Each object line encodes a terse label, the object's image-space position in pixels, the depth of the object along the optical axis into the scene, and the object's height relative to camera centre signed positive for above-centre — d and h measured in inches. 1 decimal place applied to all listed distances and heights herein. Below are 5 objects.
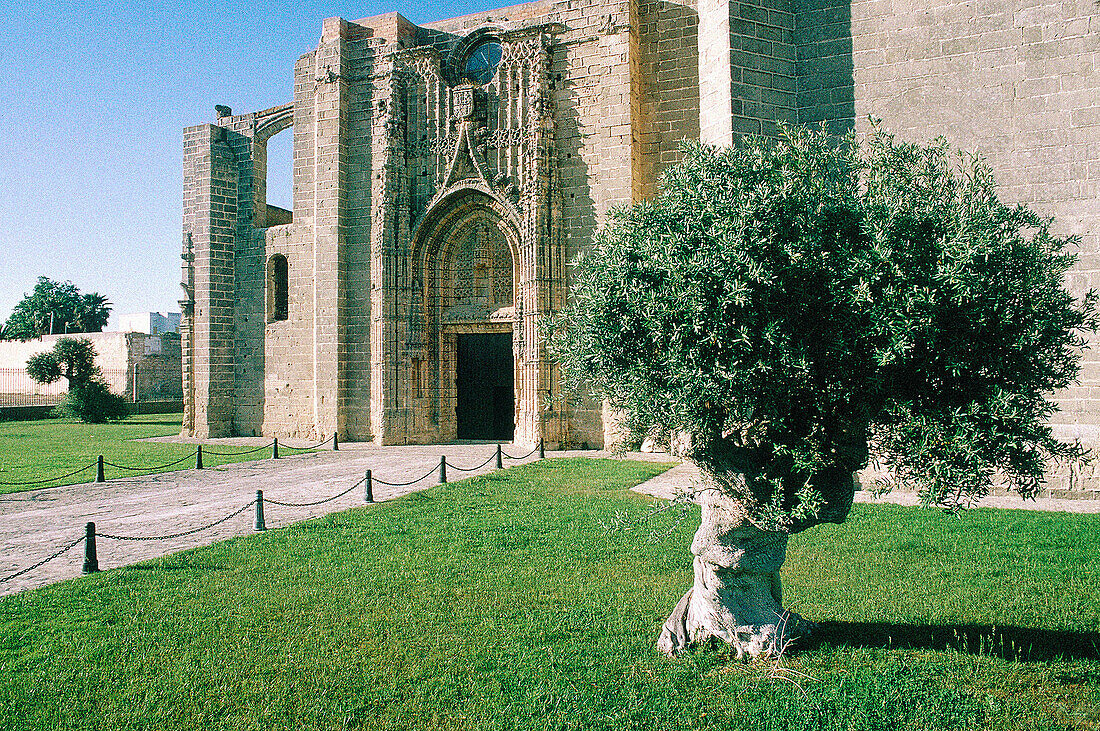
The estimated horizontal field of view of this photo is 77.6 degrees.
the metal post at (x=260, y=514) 310.3 -59.9
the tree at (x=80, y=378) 1059.9 +12.7
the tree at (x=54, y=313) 2198.6 +243.0
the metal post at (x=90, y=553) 246.2 -60.7
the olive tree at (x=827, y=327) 137.3 +9.8
